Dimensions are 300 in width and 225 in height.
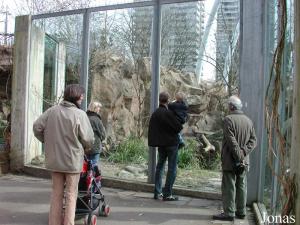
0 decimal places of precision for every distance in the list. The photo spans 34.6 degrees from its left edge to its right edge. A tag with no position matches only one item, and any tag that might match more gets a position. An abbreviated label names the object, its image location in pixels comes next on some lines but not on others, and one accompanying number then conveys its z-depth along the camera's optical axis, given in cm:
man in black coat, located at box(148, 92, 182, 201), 827
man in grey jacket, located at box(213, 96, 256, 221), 678
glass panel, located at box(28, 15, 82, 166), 1072
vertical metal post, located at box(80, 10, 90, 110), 1036
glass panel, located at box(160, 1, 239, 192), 909
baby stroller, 648
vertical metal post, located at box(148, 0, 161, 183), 934
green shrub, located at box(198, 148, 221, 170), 1000
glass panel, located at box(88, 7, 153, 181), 987
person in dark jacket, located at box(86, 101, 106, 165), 758
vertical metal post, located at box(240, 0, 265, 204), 789
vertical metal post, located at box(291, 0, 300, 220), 291
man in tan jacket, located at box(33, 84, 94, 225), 571
